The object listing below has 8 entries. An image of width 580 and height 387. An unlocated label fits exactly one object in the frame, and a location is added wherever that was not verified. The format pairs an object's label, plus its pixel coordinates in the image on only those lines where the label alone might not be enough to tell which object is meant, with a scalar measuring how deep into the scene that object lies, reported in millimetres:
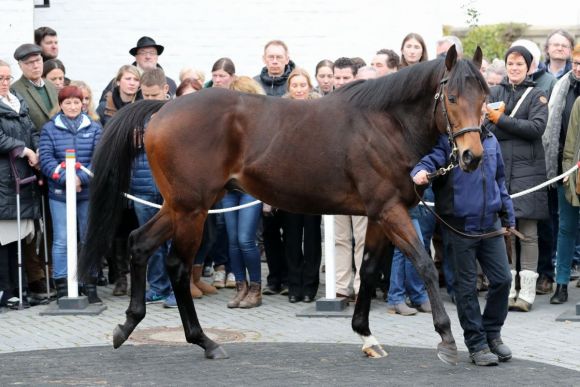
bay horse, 8133
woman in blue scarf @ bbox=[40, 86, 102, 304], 10562
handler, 7945
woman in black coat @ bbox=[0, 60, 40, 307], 10453
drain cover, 8992
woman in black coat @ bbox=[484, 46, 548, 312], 10203
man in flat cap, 11078
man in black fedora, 12875
